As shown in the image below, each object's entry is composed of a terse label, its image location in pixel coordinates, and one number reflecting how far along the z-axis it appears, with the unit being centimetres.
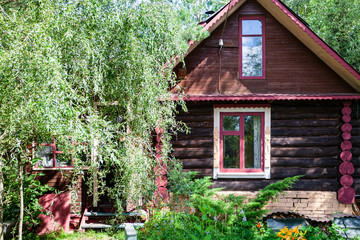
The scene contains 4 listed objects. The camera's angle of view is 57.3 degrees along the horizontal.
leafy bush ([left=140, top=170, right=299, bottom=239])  610
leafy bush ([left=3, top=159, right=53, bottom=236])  767
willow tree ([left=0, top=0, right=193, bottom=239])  493
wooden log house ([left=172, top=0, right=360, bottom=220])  934
